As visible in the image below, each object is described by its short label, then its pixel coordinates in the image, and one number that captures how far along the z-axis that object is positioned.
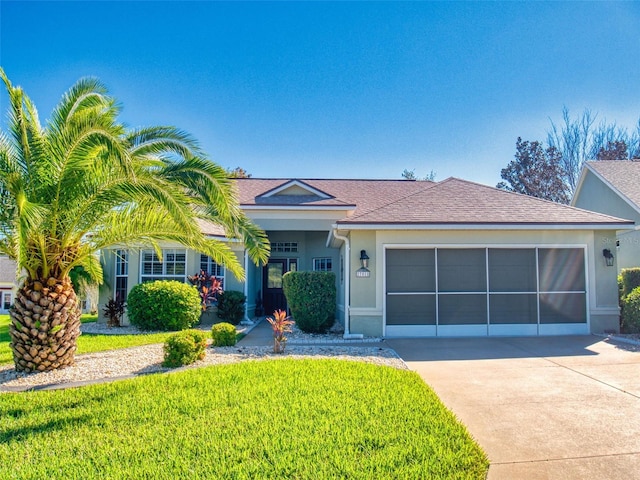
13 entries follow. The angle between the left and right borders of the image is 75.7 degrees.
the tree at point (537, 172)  35.19
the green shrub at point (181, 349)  7.65
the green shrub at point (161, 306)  12.34
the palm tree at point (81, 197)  6.46
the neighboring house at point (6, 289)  28.63
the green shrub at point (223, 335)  9.48
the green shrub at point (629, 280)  11.83
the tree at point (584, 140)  34.59
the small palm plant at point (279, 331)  8.93
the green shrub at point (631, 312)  10.65
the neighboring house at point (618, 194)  16.42
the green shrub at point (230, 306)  13.89
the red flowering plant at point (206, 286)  13.62
